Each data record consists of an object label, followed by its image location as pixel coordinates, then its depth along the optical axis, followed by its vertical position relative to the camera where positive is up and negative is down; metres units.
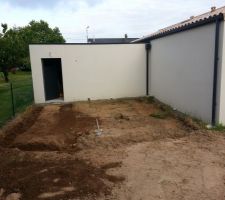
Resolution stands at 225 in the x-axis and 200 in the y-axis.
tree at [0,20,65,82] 16.67 +1.76
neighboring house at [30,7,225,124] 7.40 -0.08
